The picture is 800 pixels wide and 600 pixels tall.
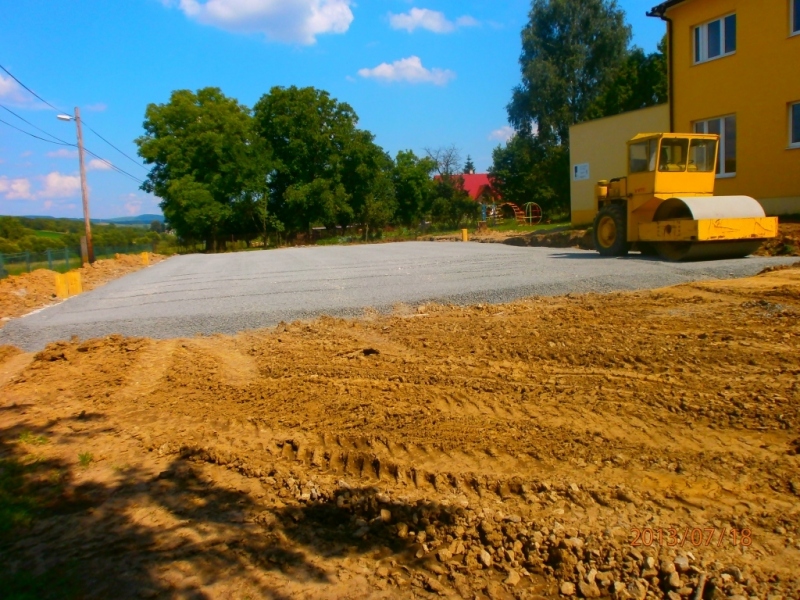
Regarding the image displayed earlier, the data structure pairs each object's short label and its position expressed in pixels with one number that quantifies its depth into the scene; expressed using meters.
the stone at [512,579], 3.01
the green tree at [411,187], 60.47
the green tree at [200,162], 52.62
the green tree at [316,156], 54.19
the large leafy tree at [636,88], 43.19
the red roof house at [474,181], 80.74
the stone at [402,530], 3.49
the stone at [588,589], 2.89
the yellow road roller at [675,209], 13.31
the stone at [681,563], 2.95
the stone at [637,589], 2.84
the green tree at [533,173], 47.84
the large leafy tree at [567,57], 46.78
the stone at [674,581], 2.86
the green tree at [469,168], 86.78
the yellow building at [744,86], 18.44
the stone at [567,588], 2.91
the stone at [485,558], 3.15
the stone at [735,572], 2.87
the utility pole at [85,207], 29.94
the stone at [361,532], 3.52
